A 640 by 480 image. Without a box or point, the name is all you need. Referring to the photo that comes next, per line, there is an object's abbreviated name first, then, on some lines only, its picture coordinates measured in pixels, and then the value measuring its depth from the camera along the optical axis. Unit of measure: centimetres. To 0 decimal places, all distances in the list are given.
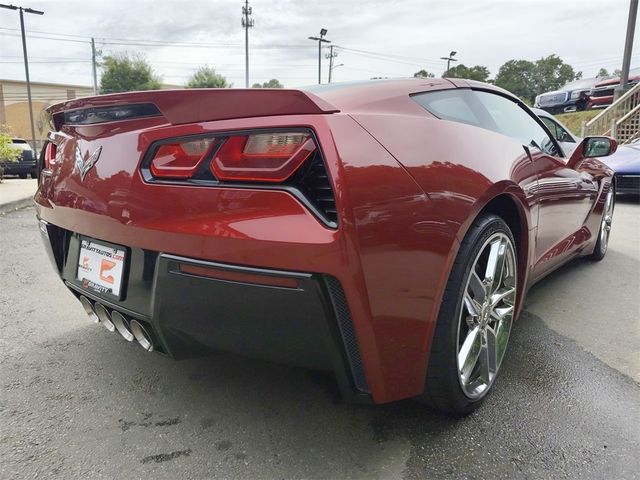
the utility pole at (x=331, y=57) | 4636
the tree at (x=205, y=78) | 5059
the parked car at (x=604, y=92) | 1966
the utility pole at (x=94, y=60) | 4178
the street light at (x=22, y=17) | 2369
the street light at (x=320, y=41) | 3434
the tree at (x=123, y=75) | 4831
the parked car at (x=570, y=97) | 2055
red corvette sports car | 138
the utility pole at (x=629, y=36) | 1478
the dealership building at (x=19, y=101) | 4697
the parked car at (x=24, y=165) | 1432
